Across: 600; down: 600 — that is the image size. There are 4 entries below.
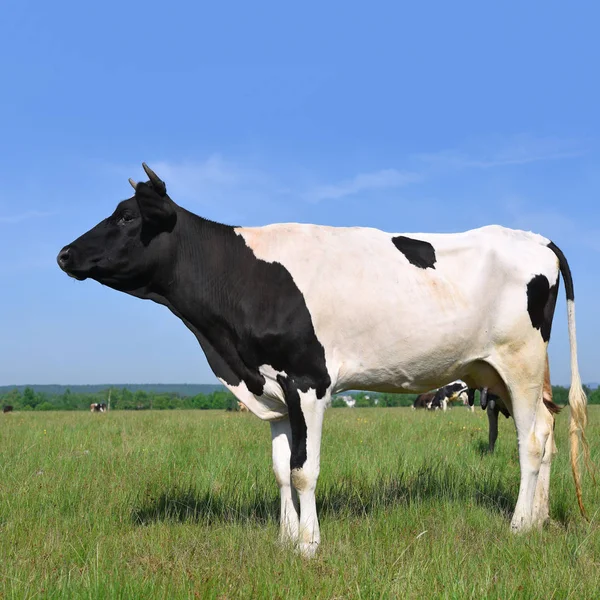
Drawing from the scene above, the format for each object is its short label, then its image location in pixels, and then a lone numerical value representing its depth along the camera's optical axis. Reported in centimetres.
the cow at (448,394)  2876
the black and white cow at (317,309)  588
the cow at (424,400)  3278
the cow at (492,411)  1069
